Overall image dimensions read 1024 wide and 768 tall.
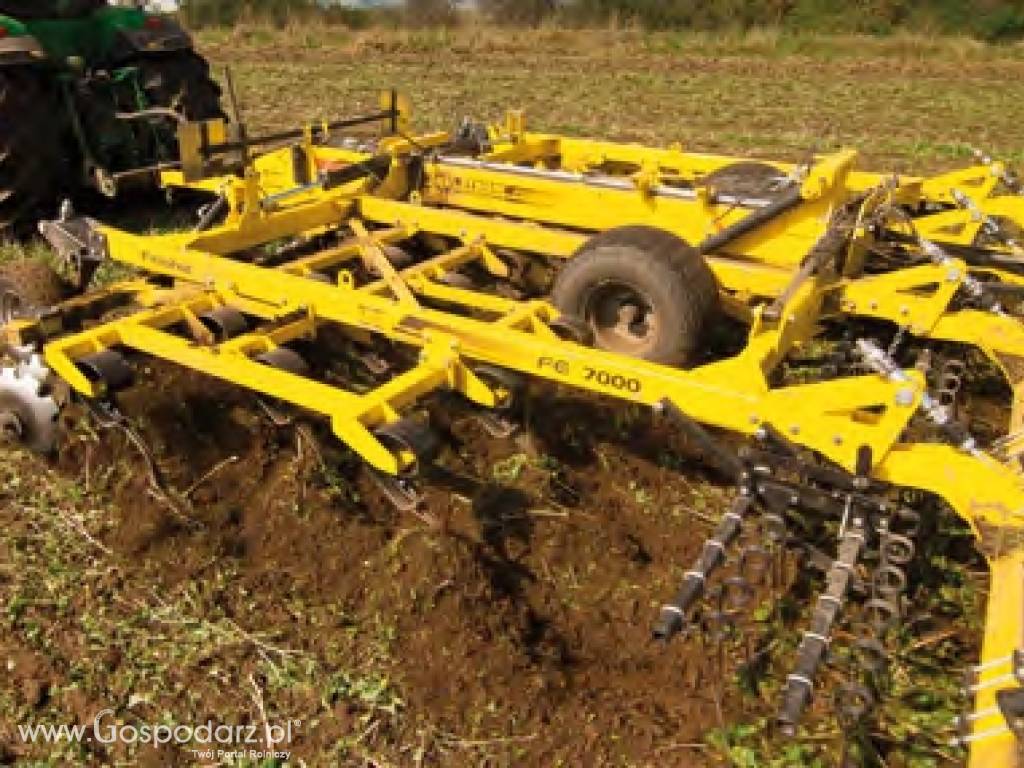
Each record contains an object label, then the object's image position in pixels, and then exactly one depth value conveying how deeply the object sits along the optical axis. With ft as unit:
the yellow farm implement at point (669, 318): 9.87
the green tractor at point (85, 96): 20.85
